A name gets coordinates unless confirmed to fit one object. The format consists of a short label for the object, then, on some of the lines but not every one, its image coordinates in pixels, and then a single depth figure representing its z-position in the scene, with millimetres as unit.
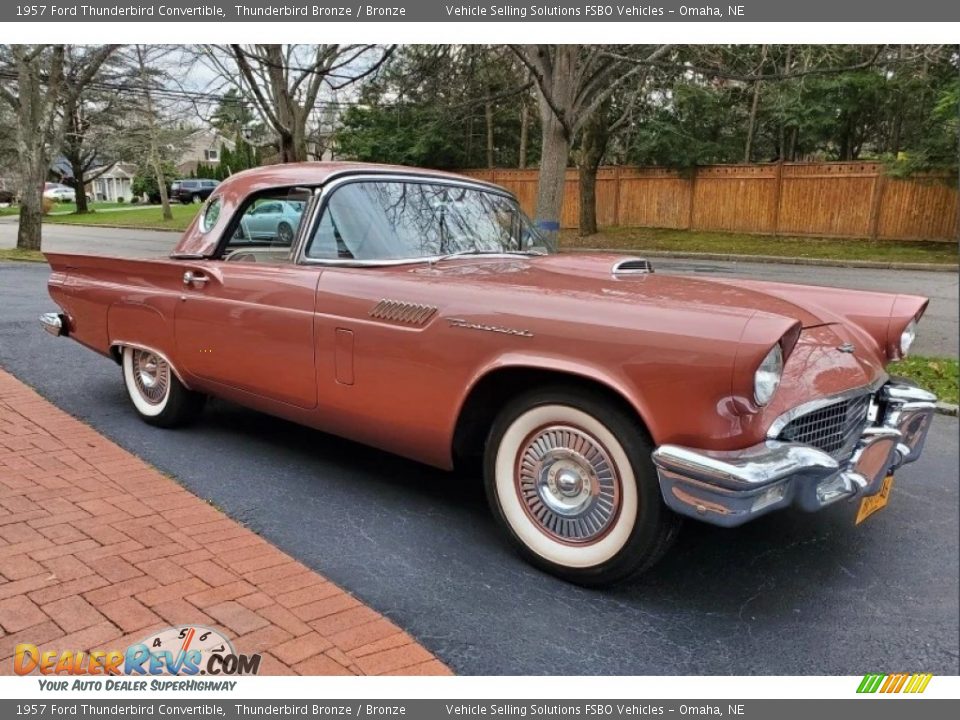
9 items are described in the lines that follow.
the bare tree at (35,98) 14414
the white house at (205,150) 51628
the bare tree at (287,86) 10498
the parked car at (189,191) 41531
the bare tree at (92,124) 17422
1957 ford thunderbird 2240
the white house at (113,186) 59156
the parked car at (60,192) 46850
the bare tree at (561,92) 8367
